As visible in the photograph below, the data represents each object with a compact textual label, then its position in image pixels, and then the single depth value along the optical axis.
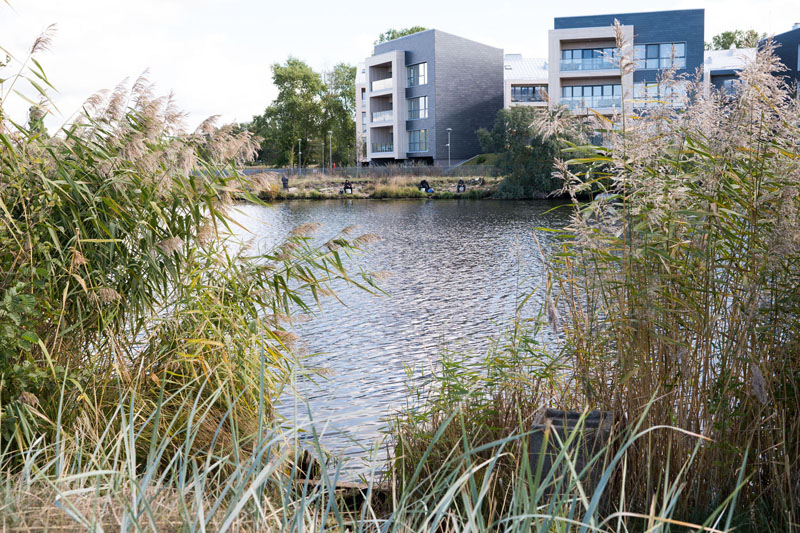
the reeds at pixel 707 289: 3.02
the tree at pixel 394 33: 76.50
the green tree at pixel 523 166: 35.25
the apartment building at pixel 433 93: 48.81
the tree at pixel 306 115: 68.50
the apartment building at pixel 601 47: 38.62
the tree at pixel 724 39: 69.19
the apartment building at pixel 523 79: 48.22
